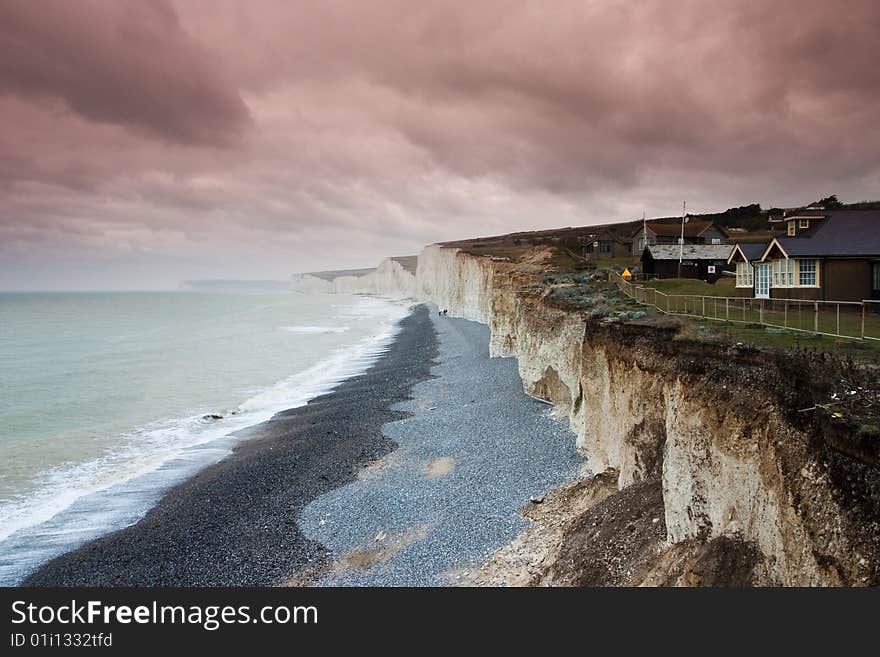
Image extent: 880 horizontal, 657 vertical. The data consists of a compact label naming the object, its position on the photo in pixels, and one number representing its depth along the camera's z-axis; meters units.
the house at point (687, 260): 48.47
